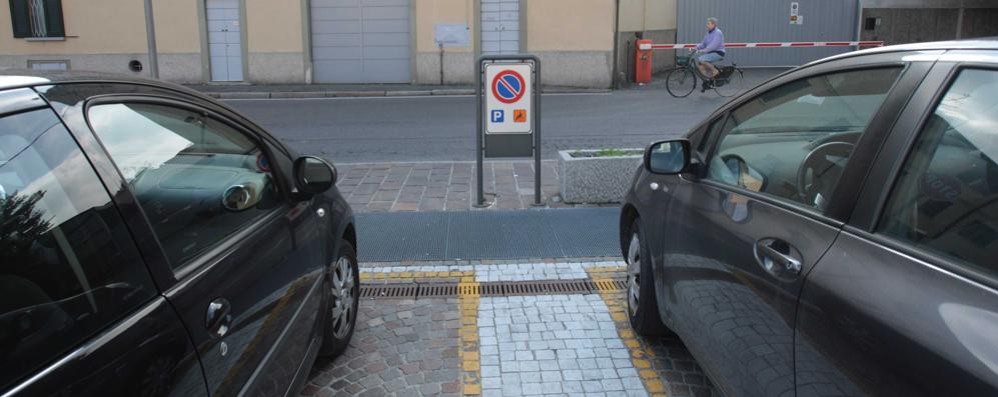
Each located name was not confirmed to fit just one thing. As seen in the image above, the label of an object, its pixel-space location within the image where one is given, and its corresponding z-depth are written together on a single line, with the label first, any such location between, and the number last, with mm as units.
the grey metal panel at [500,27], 18750
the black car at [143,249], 1749
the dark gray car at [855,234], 1834
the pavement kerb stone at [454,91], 18109
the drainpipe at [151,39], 13278
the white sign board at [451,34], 18859
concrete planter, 7137
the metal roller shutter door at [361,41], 19156
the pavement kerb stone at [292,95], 17828
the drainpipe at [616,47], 18656
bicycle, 16700
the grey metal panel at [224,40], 19000
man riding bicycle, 16625
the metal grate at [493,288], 5023
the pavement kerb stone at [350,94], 17812
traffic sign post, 7070
